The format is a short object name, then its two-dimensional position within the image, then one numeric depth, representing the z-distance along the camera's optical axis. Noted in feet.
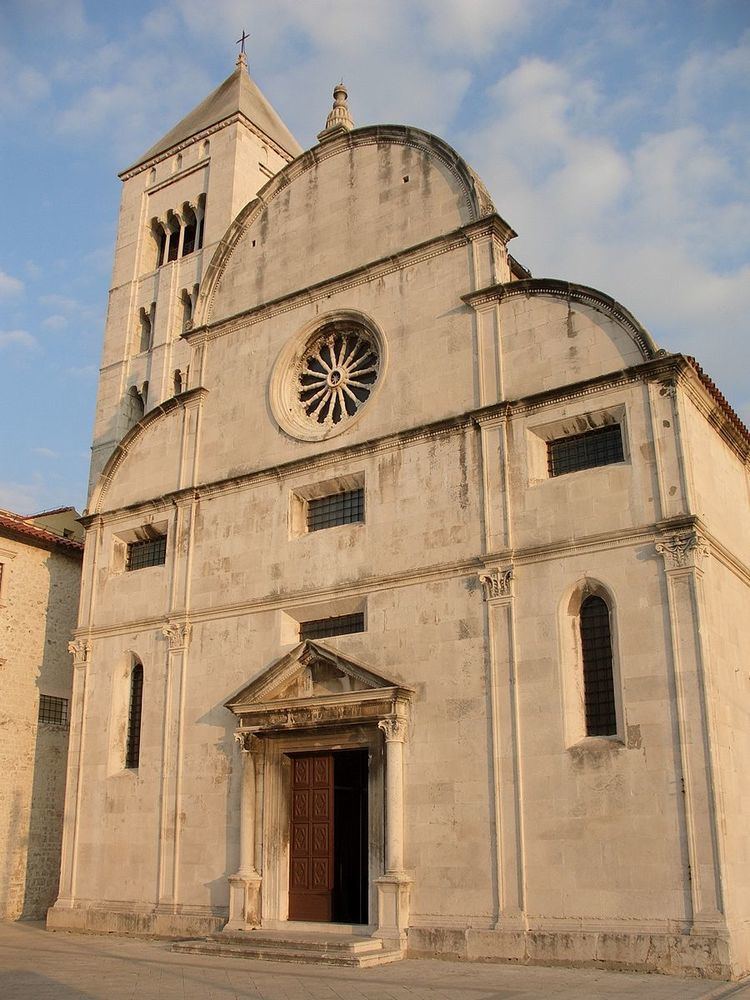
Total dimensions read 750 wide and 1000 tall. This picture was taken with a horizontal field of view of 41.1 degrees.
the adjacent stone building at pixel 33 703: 74.08
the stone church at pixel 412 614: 46.96
